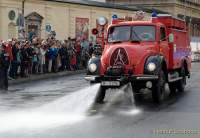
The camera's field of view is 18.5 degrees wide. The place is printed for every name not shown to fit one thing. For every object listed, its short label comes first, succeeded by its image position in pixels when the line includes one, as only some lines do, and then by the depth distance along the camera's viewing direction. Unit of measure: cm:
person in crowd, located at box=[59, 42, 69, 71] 3259
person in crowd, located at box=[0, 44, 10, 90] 2205
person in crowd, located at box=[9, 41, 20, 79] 2642
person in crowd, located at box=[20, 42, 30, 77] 2744
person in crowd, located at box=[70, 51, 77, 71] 3434
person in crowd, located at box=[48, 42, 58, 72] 3084
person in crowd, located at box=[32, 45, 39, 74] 2868
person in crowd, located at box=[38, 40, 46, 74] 2961
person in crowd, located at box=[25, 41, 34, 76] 2780
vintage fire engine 1700
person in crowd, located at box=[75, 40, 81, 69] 3550
